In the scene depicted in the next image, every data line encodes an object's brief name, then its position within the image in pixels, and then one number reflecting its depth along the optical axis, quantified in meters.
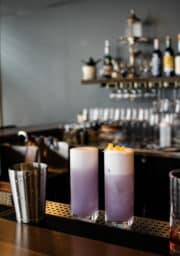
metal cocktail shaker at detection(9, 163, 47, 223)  1.23
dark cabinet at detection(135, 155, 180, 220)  3.39
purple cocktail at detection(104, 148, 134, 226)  1.22
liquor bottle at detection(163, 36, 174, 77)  3.77
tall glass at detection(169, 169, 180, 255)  1.01
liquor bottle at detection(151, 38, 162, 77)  3.86
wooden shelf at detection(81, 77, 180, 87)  3.75
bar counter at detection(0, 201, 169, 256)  1.04
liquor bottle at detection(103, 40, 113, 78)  4.26
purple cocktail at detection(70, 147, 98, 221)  1.28
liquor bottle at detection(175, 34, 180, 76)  3.71
